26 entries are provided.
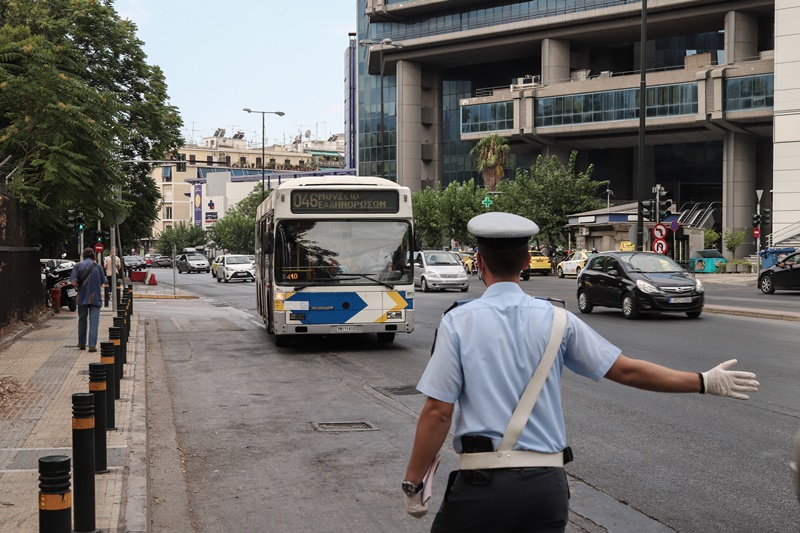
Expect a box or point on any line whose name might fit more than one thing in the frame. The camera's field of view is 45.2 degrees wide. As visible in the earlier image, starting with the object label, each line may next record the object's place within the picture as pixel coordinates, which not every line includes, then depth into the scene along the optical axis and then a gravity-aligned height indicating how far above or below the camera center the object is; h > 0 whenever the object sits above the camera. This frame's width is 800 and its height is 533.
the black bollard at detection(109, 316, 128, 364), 12.82 -1.30
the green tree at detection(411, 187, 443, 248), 73.19 +0.86
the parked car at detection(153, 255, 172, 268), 109.00 -3.92
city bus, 15.85 -0.50
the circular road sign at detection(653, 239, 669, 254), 30.08 -0.59
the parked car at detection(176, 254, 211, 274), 81.31 -3.10
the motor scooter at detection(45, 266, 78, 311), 28.15 -1.67
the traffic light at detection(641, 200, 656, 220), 31.56 +0.57
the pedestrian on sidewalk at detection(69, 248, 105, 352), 16.02 -1.08
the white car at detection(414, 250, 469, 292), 36.06 -1.69
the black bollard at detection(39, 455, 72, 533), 4.25 -1.19
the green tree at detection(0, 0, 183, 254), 16.64 +1.78
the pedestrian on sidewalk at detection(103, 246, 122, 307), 26.39 -1.19
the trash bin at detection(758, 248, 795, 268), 42.08 -1.21
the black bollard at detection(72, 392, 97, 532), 5.36 -1.37
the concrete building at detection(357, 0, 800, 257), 63.88 +10.35
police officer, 3.06 -0.55
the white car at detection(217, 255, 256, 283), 54.62 -2.33
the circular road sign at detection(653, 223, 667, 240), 30.10 -0.12
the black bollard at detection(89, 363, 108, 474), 6.95 -1.37
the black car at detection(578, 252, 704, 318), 21.39 -1.32
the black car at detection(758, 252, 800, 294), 31.81 -1.61
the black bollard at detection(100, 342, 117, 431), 8.22 -1.31
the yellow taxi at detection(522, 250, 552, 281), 56.25 -2.21
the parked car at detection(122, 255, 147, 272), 70.19 -2.64
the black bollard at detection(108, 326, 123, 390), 10.41 -1.28
